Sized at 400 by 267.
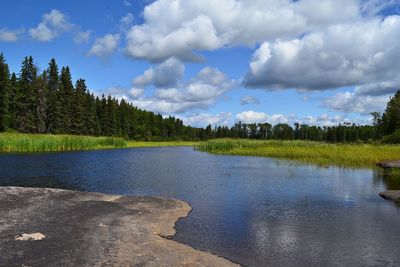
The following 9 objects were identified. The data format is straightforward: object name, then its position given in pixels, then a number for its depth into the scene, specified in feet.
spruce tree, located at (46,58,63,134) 308.81
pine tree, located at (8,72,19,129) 289.74
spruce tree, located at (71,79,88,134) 334.07
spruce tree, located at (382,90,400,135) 313.32
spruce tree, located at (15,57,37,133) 287.89
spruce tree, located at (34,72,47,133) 293.84
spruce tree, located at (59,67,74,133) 319.27
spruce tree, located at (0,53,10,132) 266.57
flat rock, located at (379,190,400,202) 70.27
